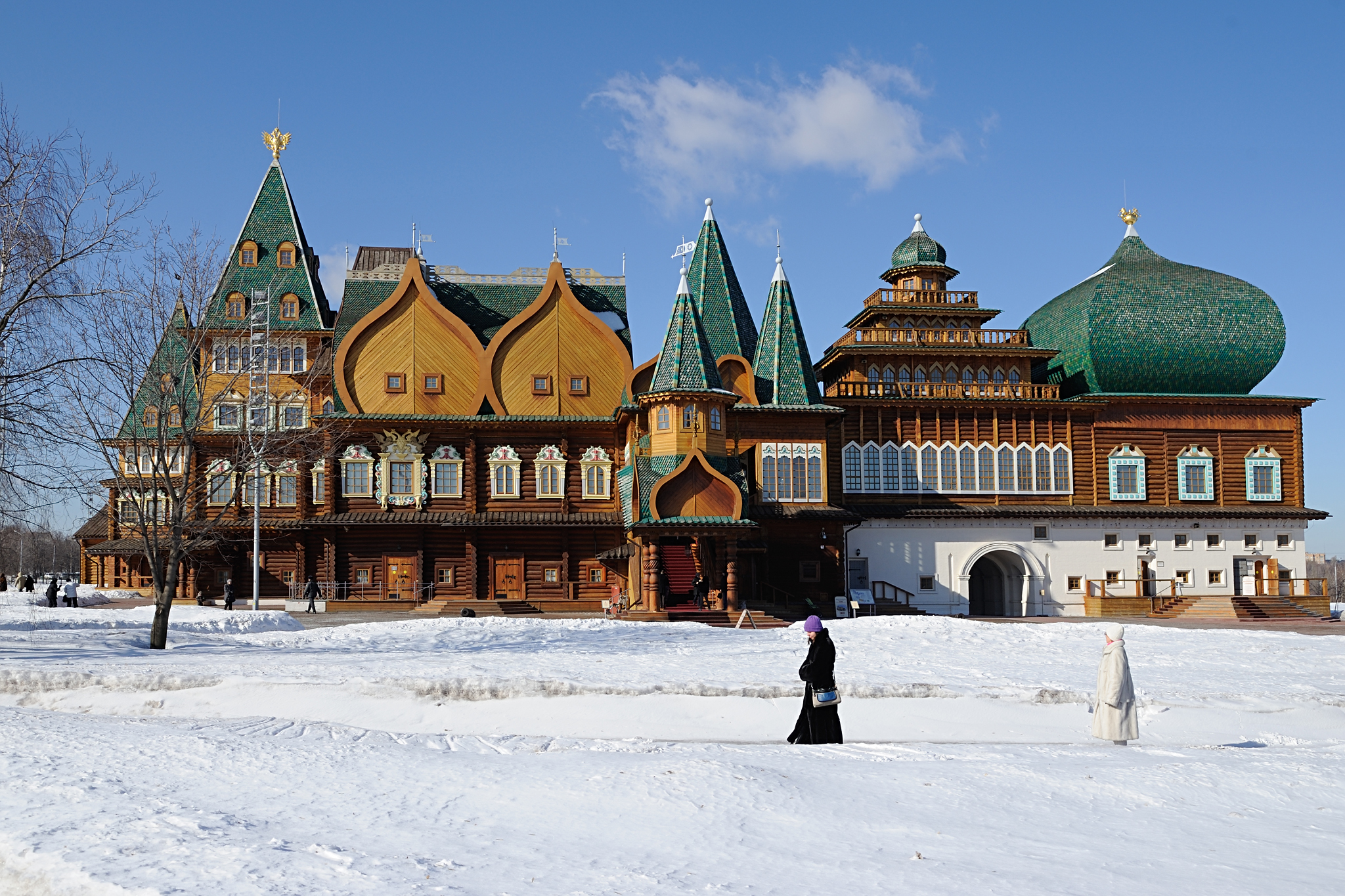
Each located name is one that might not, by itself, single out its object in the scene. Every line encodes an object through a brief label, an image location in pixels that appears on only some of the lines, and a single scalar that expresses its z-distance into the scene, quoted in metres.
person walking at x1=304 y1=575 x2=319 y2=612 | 32.50
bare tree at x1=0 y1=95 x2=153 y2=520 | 16.19
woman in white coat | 10.94
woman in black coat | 10.62
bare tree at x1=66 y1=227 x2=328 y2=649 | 18.78
